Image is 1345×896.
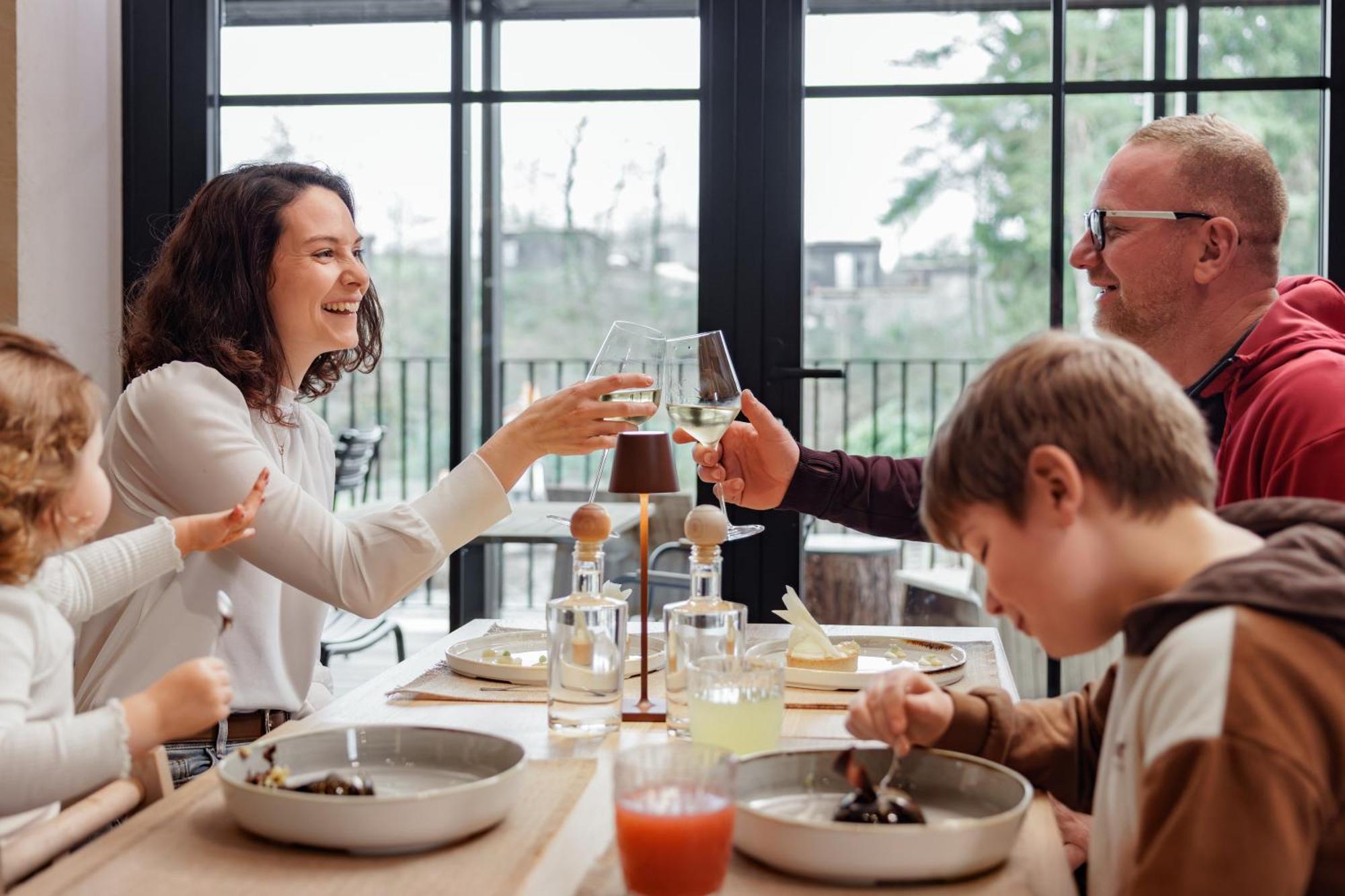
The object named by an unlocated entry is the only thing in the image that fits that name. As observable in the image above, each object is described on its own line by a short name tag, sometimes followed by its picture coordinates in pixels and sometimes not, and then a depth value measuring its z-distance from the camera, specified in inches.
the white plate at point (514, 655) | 66.5
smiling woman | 70.2
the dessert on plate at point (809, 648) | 65.9
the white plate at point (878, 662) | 65.1
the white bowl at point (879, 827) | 37.2
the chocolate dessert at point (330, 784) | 41.6
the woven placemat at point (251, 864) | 37.5
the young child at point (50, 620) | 41.7
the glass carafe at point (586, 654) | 55.7
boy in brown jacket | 32.3
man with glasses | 76.4
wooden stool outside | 116.1
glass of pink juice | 36.1
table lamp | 58.1
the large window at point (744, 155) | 109.4
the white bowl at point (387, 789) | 39.0
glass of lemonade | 49.9
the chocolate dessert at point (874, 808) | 39.9
